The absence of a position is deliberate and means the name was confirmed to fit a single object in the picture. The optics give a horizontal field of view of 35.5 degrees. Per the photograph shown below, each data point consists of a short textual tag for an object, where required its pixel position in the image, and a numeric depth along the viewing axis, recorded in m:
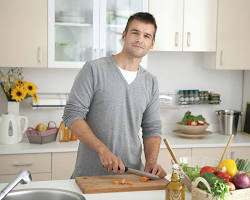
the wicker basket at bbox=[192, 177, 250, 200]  1.43
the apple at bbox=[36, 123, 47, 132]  3.21
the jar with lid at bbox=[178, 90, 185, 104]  3.72
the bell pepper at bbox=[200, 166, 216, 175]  1.61
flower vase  3.19
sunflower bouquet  3.13
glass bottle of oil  1.45
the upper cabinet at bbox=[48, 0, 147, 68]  3.18
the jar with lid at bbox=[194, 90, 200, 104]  3.75
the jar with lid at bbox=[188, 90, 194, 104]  3.74
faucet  1.30
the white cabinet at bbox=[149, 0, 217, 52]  3.34
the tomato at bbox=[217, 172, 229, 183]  1.47
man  2.06
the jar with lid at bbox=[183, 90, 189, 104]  3.73
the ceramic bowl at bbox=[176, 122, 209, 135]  3.44
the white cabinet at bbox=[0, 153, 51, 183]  2.93
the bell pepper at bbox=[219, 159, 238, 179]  1.59
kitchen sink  1.68
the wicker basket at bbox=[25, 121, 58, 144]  3.09
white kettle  3.08
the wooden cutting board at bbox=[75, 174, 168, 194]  1.72
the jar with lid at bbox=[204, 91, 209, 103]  3.79
